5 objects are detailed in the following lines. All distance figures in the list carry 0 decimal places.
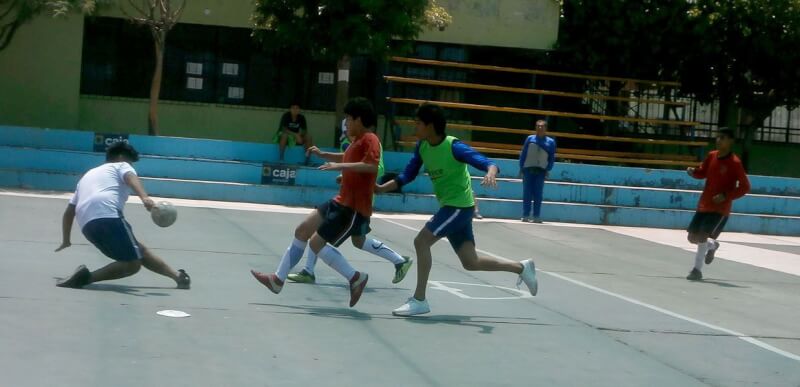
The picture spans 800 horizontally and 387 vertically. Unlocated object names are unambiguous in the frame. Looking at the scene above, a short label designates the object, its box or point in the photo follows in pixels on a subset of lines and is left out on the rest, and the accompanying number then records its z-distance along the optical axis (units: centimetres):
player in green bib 946
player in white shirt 952
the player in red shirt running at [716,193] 1370
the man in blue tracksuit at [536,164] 2045
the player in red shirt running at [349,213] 955
